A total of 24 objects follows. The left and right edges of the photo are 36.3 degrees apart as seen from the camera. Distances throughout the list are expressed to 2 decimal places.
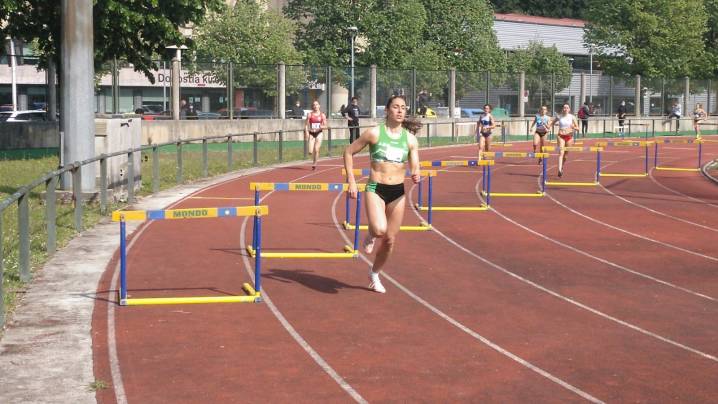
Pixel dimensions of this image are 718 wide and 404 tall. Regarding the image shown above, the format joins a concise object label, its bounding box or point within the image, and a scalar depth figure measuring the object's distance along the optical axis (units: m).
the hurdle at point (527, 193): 21.19
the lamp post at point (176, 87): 38.94
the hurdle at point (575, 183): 24.48
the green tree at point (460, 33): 73.50
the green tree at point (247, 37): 62.25
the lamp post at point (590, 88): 56.72
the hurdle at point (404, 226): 15.10
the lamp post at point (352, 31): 59.41
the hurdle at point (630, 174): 28.17
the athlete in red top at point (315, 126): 26.94
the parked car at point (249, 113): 39.96
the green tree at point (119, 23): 27.67
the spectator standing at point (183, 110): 39.10
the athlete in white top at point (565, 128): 26.17
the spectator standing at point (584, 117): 51.72
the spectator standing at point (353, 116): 36.41
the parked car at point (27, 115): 46.81
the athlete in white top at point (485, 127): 29.80
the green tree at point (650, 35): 68.81
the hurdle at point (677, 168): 30.18
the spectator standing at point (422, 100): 46.16
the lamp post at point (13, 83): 63.93
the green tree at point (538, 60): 87.00
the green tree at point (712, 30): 76.19
